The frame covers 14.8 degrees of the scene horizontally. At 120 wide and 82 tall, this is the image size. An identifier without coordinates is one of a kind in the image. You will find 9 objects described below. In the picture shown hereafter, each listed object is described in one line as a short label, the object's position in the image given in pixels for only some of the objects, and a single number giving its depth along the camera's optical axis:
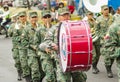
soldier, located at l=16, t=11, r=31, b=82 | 10.11
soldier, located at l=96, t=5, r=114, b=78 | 11.37
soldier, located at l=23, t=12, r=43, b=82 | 9.46
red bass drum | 6.75
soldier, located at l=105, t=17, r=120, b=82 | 7.06
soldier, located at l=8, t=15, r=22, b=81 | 10.51
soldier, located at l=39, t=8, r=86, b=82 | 7.41
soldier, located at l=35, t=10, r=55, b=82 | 8.30
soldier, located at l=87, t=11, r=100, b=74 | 11.57
